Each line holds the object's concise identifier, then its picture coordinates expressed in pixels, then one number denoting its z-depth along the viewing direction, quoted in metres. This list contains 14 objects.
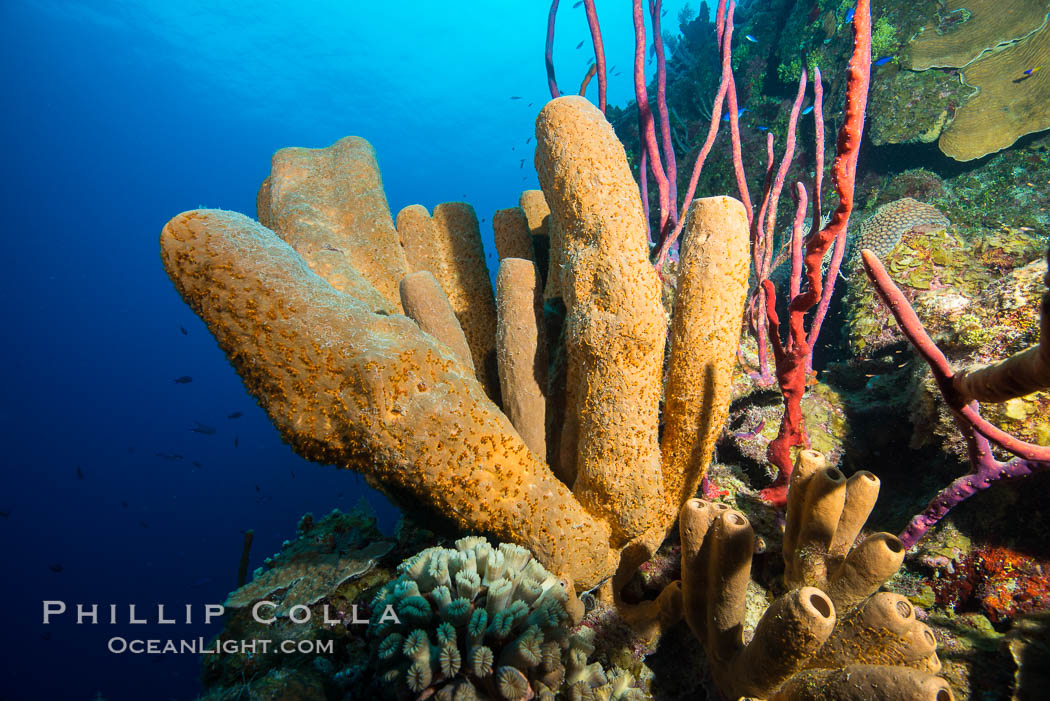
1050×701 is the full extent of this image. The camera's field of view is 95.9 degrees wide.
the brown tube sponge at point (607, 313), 0.57
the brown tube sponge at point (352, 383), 0.49
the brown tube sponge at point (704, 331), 0.57
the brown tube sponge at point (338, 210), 0.82
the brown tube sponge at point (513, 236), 0.86
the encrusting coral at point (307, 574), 0.72
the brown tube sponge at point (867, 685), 0.35
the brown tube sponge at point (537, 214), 0.90
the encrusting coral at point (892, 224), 1.24
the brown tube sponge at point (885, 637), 0.41
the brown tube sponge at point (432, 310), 0.71
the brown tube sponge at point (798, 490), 0.54
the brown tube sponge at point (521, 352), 0.69
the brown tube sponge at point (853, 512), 0.51
